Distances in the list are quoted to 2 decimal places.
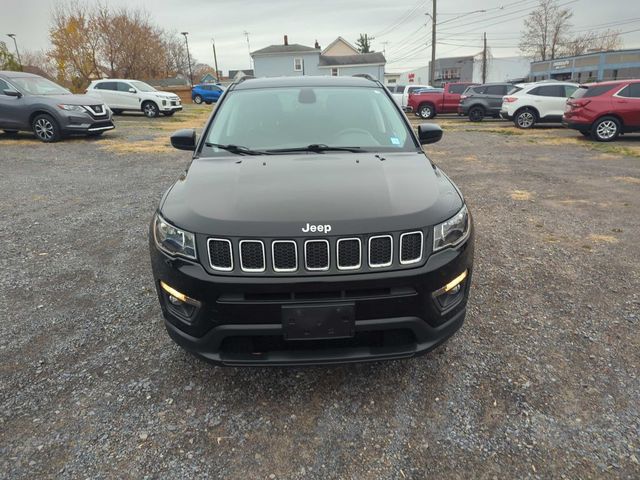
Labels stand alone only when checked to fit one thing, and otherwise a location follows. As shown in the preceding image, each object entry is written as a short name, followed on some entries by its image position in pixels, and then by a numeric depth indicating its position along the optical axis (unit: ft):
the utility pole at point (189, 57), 198.26
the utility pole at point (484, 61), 177.21
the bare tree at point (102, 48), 108.78
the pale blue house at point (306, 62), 174.29
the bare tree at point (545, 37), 175.09
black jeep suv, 6.81
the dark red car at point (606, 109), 37.37
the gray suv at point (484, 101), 61.98
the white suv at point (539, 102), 51.01
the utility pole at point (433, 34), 113.80
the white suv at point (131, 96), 64.54
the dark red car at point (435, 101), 69.26
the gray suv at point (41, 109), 36.19
